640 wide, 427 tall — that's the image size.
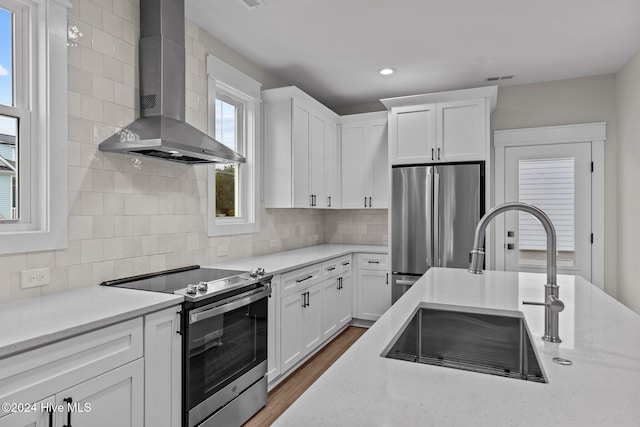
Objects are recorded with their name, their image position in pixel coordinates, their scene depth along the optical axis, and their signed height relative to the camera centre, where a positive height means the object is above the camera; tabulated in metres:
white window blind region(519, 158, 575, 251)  4.02 +0.18
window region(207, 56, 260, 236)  3.00 +0.63
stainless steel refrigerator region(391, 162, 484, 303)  3.70 -0.03
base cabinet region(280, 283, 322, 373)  2.88 -0.94
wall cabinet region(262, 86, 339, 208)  3.64 +0.65
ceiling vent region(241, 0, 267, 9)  2.52 +1.43
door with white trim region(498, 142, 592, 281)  3.98 +0.13
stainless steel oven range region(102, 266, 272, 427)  1.94 -0.73
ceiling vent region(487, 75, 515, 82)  4.00 +1.46
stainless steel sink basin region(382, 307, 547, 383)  1.40 -0.51
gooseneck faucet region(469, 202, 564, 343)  1.16 -0.16
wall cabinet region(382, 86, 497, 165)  3.72 +0.90
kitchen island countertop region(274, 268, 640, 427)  0.75 -0.41
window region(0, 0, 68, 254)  1.84 +0.46
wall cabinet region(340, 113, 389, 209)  4.50 +0.63
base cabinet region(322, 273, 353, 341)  3.63 -0.94
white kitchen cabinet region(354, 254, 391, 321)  4.22 -0.84
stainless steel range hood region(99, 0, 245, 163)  2.23 +0.82
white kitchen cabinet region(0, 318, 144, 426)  1.27 -0.61
